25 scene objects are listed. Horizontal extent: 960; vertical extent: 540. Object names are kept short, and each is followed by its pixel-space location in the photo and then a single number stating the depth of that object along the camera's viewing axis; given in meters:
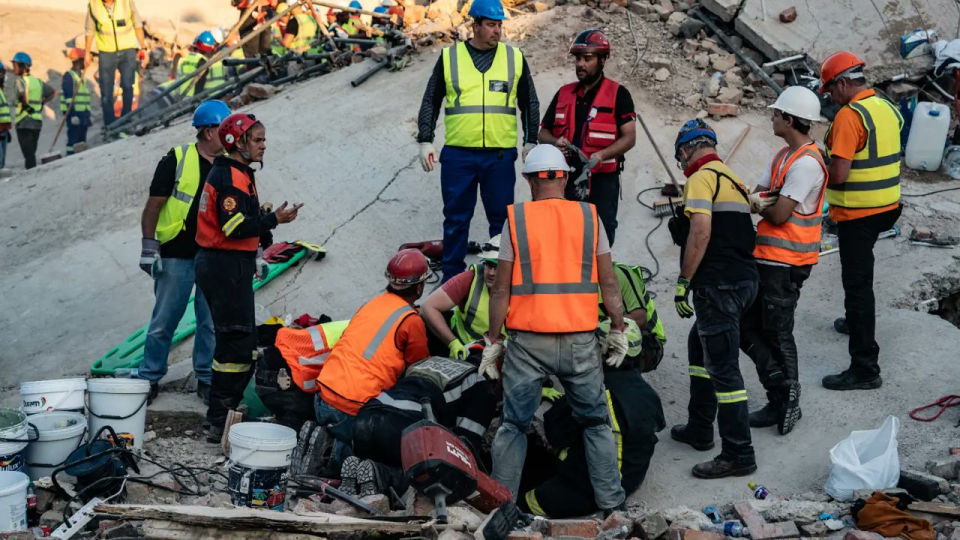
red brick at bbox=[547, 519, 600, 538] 9.19
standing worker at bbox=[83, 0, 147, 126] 24.58
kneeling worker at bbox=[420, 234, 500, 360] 11.53
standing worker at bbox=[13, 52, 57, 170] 26.45
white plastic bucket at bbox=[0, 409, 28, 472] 9.42
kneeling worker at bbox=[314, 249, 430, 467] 10.95
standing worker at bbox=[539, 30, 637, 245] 13.32
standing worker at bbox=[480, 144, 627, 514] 9.55
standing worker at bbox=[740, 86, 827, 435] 11.09
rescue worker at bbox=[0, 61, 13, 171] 26.22
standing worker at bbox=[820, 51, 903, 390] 12.01
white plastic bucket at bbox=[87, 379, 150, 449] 10.81
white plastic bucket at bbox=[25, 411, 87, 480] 9.95
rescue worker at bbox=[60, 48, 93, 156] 27.86
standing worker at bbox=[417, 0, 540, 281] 13.96
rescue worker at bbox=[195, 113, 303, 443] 11.48
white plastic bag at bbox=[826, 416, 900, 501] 9.85
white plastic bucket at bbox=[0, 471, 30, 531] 8.52
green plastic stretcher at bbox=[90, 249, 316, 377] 13.77
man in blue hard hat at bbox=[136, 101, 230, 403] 12.42
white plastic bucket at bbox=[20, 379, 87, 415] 10.73
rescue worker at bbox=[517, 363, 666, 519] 10.30
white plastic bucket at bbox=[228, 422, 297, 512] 9.57
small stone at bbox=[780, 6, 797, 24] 19.94
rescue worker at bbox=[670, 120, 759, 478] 10.65
